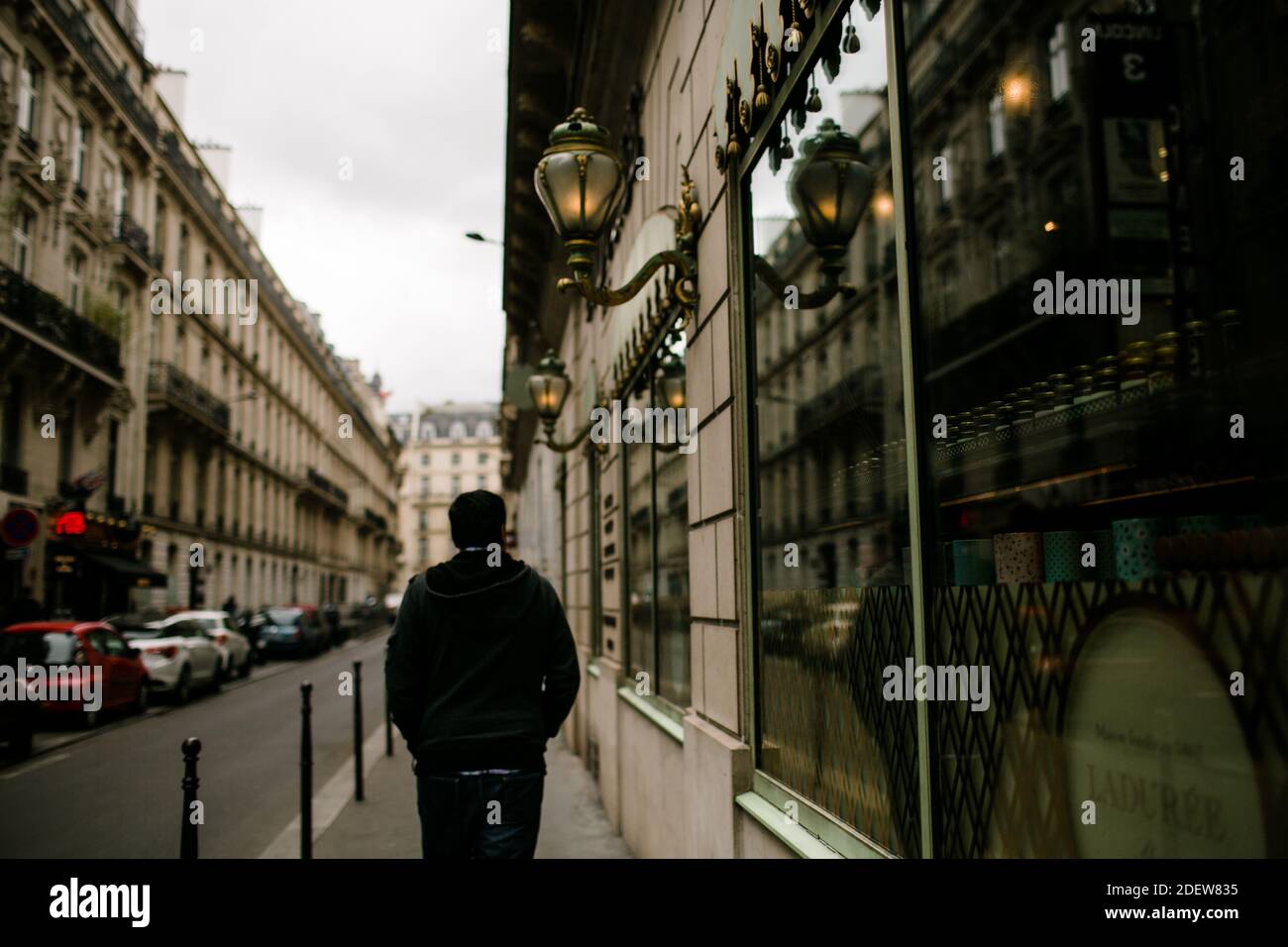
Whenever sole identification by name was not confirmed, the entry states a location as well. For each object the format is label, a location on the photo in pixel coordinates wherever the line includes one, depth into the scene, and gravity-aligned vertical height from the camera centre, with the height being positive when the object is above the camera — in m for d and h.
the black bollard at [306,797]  6.49 -1.39
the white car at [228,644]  22.48 -1.43
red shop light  18.80 +1.09
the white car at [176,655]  17.97 -1.33
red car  13.27 -0.99
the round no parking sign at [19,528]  13.73 +0.76
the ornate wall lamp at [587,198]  4.82 +1.80
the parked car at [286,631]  30.17 -1.51
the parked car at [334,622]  36.80 -1.59
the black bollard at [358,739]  9.17 -1.48
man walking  3.59 -0.40
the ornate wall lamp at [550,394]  9.73 +1.73
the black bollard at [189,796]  4.27 -0.90
